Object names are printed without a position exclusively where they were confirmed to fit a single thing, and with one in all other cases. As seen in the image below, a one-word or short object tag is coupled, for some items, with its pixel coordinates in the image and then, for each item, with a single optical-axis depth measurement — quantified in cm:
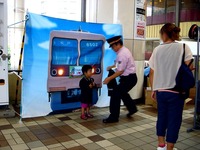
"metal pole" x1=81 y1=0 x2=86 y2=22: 515
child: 428
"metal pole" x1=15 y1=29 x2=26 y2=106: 458
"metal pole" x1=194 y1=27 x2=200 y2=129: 379
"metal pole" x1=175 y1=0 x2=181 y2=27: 659
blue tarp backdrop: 397
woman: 253
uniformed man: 410
